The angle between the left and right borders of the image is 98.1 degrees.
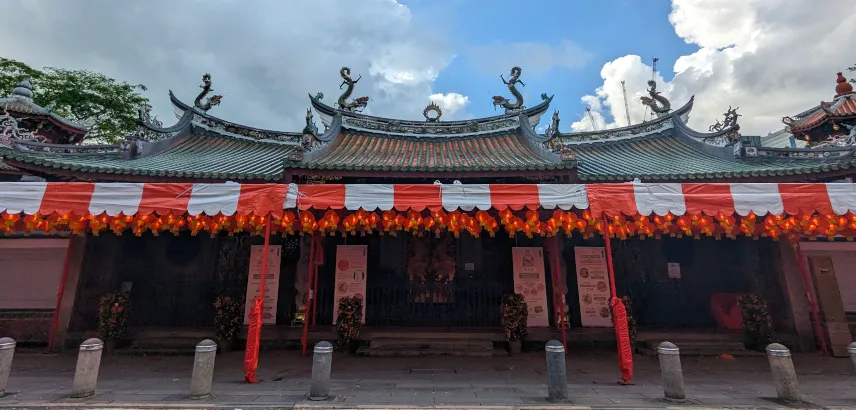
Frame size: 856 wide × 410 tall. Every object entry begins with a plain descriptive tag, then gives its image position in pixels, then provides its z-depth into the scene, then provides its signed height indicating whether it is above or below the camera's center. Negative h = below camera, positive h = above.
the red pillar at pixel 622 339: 6.55 -1.11
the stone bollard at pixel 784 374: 5.46 -1.47
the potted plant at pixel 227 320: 9.90 -1.09
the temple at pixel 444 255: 9.77 +0.64
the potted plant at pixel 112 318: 9.69 -0.98
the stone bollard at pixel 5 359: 5.69 -1.17
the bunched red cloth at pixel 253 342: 6.47 -1.09
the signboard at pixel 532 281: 10.78 -0.15
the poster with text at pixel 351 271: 10.96 +0.20
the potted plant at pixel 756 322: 9.76 -1.26
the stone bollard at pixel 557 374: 5.43 -1.42
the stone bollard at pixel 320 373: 5.52 -1.38
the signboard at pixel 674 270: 11.27 +0.13
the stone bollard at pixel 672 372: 5.50 -1.45
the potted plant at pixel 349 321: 9.70 -1.12
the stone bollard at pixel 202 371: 5.52 -1.35
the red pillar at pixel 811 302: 9.59 -0.76
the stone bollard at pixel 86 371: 5.55 -1.33
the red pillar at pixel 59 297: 9.91 -0.43
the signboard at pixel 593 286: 10.91 -0.32
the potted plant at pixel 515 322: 9.69 -1.18
